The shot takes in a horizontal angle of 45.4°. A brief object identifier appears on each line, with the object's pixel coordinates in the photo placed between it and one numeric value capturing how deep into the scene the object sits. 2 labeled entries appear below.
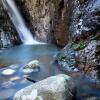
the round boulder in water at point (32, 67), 2.68
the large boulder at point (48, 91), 1.79
